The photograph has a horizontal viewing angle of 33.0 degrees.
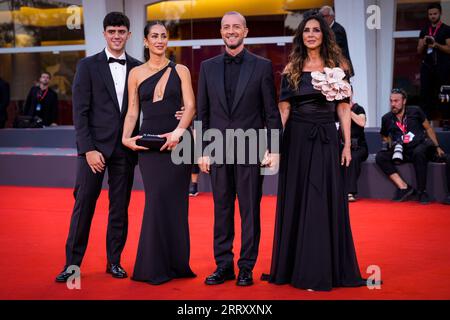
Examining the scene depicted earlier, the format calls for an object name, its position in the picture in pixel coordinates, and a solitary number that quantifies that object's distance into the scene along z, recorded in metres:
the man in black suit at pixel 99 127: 5.20
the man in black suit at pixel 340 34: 8.65
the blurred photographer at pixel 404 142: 8.91
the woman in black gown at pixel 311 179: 4.94
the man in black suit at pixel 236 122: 4.97
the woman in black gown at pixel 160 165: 5.13
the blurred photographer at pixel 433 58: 10.44
